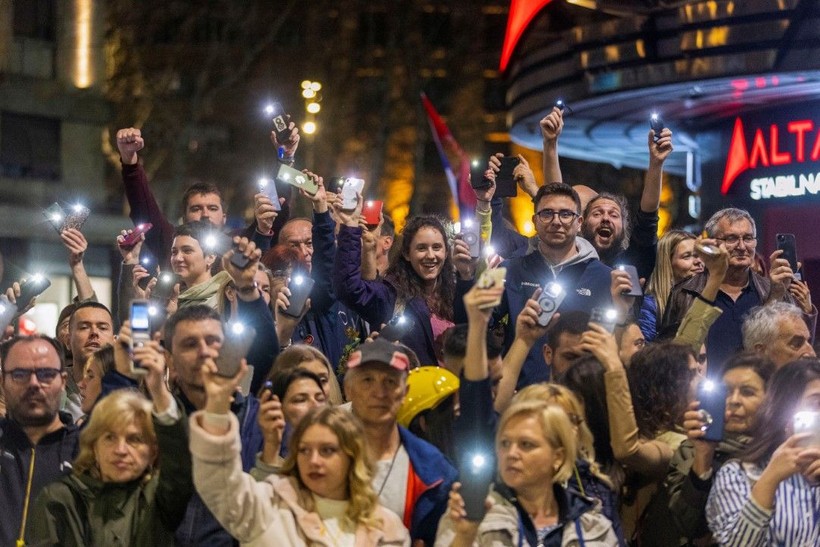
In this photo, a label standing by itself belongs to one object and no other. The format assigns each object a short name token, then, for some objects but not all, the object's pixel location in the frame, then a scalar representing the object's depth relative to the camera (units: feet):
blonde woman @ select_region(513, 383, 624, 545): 22.59
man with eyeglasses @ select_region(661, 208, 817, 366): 31.91
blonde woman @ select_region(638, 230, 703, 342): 33.42
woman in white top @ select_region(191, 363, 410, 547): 20.89
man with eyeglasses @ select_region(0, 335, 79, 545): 24.76
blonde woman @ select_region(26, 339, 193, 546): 21.99
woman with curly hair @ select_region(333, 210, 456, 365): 31.17
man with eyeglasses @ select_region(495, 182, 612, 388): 30.30
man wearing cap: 22.66
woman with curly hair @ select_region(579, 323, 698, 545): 23.82
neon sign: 61.98
